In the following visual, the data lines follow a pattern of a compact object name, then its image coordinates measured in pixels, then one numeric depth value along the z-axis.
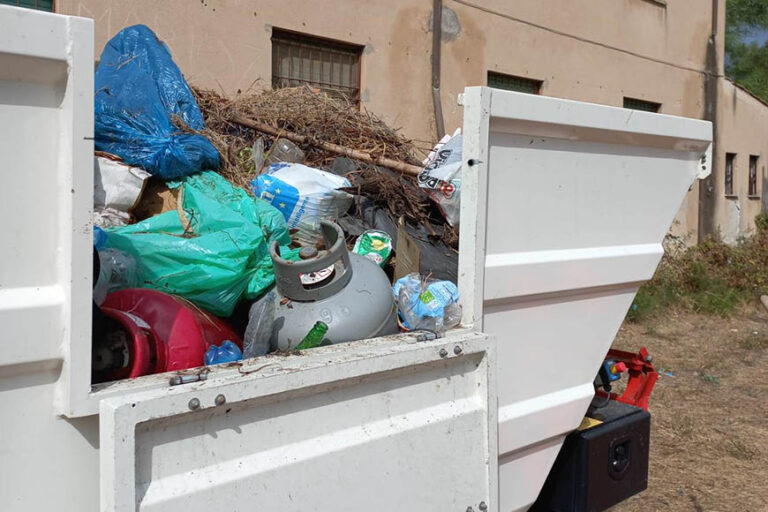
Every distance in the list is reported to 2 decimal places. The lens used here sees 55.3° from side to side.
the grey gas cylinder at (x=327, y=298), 1.96
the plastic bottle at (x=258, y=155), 3.05
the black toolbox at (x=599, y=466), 2.46
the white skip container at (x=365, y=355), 1.30
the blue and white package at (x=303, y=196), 2.66
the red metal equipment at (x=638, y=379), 2.86
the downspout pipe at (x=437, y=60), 7.72
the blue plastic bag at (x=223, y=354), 1.80
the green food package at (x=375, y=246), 2.53
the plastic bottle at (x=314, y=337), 1.86
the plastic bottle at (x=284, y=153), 3.16
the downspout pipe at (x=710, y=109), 12.66
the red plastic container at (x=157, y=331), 1.62
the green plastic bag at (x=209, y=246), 2.10
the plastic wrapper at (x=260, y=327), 1.94
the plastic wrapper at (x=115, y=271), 1.82
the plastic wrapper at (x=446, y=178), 2.54
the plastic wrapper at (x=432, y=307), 2.02
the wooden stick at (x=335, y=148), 3.15
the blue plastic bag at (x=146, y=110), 2.63
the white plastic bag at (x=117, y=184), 2.40
